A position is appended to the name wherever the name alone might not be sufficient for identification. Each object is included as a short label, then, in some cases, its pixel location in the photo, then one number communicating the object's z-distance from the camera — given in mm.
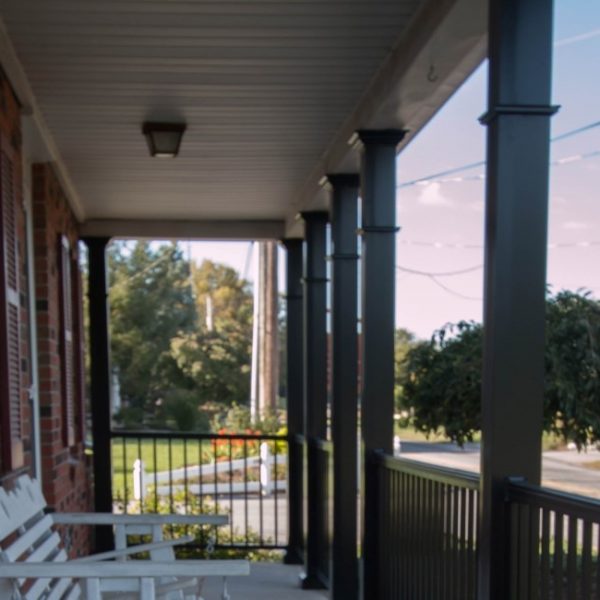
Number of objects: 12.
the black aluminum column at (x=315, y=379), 4996
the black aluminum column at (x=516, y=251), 1930
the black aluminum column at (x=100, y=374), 6000
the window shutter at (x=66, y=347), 4863
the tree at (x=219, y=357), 22781
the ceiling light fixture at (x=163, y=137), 3676
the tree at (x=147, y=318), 23531
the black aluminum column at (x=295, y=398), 5754
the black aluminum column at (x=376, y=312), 3342
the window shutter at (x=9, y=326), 2928
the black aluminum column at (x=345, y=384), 4027
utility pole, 14773
